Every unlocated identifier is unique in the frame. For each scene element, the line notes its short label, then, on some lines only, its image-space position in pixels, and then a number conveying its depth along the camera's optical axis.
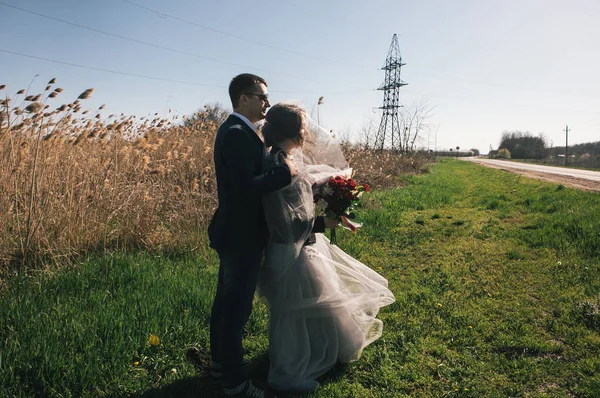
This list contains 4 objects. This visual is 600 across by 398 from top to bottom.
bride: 2.54
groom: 2.25
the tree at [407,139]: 25.14
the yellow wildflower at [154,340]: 3.05
